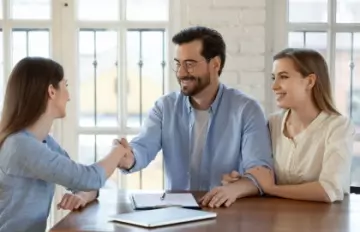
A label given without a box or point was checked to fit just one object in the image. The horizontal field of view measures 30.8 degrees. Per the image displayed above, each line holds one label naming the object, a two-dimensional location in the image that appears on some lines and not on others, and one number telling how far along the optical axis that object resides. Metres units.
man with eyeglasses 2.59
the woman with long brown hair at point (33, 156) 2.02
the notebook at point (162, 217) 1.88
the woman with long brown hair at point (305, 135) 2.26
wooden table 1.86
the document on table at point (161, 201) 2.09
